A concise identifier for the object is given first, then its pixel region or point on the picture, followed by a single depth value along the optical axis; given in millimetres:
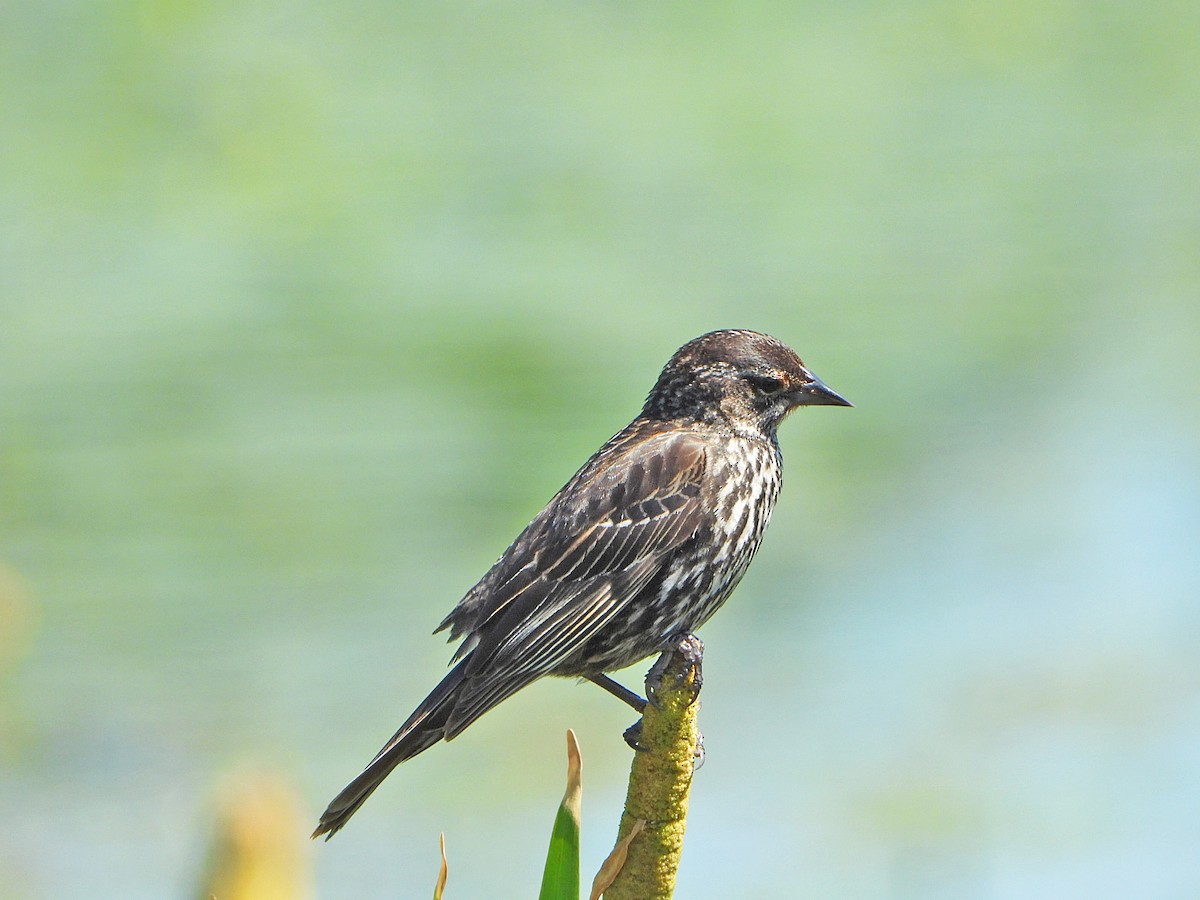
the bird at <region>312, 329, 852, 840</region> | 6613
